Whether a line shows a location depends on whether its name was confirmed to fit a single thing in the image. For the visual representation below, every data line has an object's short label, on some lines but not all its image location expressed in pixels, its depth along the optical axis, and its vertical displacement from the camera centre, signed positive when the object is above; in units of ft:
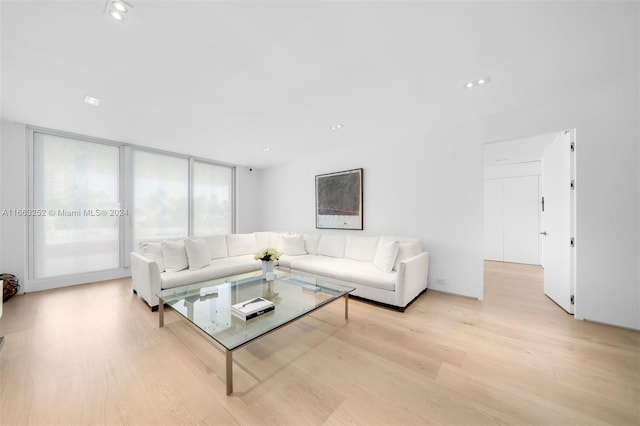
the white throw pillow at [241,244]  13.96 -1.99
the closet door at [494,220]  18.47 -0.74
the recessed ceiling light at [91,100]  8.13 +4.15
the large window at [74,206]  11.45 +0.42
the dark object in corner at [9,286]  9.86 -3.15
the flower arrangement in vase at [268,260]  9.56 -1.99
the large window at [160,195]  14.25 +1.21
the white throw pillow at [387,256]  10.22 -2.01
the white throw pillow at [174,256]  10.40 -2.00
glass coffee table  5.49 -2.87
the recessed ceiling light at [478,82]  7.13 +4.12
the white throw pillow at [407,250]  10.68 -1.84
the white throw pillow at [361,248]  12.32 -2.00
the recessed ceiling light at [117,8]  4.50 +4.15
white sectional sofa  9.16 -2.52
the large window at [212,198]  16.96 +1.15
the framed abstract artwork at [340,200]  14.11 +0.79
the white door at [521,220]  17.19 -0.71
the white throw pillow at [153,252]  10.48 -1.78
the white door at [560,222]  8.63 -0.47
